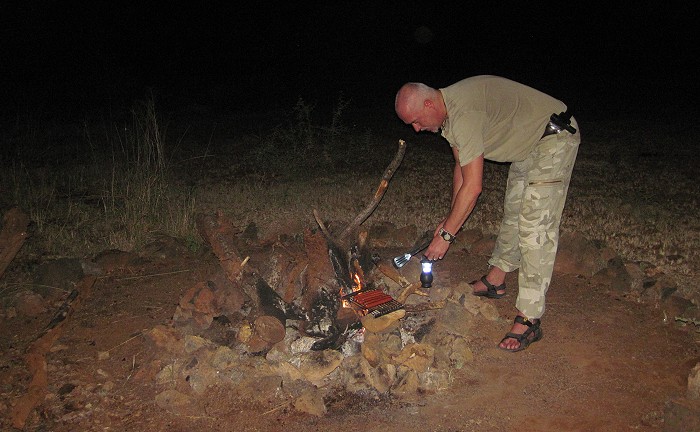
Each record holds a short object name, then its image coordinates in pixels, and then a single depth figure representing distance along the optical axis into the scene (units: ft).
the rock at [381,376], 10.61
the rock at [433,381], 10.68
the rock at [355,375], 10.64
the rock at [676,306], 12.84
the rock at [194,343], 11.37
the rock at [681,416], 8.91
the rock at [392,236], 16.92
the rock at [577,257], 14.97
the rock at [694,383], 9.87
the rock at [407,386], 10.55
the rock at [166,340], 11.53
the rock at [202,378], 10.63
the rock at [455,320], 12.17
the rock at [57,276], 14.39
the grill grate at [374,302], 11.44
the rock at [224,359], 10.90
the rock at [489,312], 12.97
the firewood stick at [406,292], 12.49
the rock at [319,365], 10.76
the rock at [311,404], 10.08
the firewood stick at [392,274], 12.91
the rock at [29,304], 13.60
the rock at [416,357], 10.93
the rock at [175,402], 10.27
